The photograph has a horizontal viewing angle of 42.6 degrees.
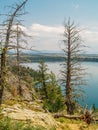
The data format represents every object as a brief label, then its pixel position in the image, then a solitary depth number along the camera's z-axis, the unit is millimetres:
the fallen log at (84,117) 7171
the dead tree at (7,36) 9660
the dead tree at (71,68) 14686
